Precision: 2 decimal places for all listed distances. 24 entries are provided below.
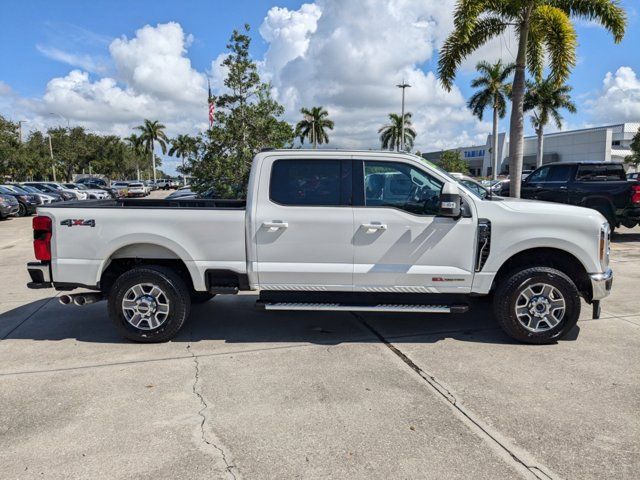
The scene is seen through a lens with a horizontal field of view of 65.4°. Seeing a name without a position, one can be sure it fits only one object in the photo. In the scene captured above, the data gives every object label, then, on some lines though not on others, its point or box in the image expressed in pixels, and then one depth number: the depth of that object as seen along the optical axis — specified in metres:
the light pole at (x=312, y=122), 65.91
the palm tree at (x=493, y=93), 39.84
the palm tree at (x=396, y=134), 62.28
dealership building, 62.09
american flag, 12.80
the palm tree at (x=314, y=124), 66.56
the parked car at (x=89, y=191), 33.64
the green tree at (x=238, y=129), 12.08
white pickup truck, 4.87
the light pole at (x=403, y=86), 42.77
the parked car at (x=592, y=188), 11.53
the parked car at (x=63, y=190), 29.82
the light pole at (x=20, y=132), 44.84
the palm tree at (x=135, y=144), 83.56
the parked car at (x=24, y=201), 22.58
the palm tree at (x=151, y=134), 80.06
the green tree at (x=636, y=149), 43.80
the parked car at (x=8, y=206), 20.62
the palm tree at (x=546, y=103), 39.25
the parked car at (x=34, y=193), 23.63
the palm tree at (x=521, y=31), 13.84
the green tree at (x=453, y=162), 57.06
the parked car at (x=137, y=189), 43.83
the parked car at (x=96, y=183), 42.43
